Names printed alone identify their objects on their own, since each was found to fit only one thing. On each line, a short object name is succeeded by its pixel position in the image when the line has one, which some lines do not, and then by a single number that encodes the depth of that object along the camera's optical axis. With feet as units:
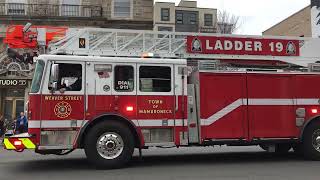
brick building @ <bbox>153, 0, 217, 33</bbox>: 153.99
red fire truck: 35.12
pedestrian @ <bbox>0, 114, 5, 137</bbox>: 79.66
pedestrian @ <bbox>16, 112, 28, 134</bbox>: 43.03
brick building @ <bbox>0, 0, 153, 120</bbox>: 105.09
